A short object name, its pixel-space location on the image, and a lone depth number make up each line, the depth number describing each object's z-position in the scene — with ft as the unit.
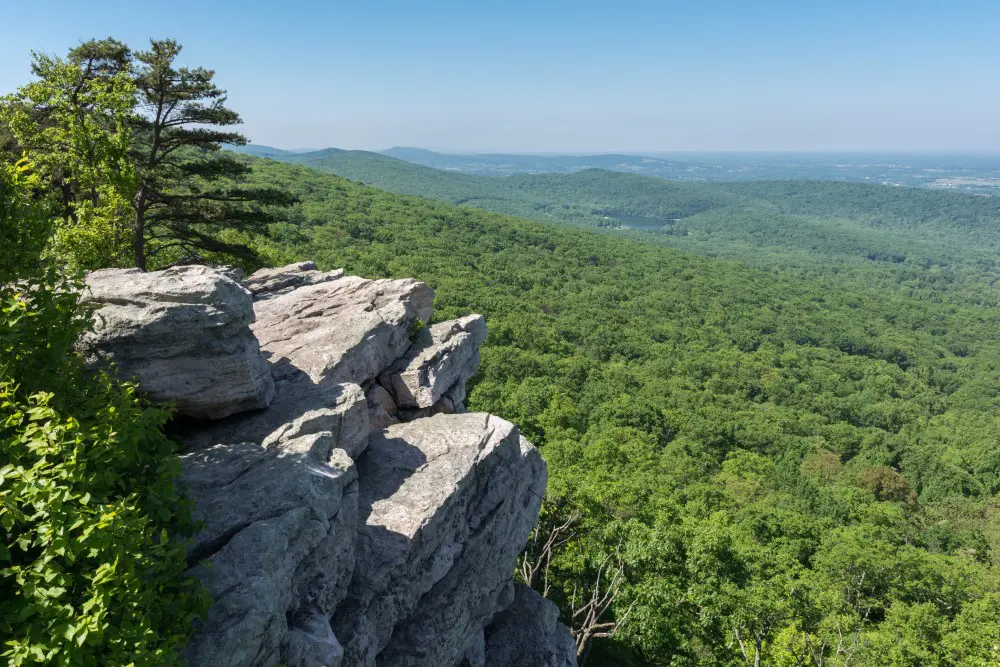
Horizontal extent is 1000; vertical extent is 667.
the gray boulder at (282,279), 67.41
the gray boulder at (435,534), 34.60
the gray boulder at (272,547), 22.15
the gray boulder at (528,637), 49.01
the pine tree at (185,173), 61.72
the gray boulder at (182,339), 33.12
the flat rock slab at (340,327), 48.98
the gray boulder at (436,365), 56.08
